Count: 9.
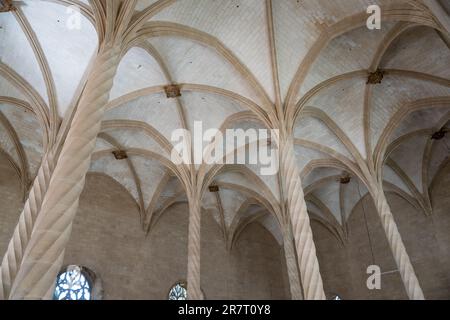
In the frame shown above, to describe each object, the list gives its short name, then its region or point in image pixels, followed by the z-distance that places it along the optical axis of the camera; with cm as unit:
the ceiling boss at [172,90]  1210
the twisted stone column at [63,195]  452
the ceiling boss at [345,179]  1701
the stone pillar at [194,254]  1066
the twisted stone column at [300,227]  773
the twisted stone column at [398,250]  1082
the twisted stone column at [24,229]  750
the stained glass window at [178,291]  1535
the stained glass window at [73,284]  1296
